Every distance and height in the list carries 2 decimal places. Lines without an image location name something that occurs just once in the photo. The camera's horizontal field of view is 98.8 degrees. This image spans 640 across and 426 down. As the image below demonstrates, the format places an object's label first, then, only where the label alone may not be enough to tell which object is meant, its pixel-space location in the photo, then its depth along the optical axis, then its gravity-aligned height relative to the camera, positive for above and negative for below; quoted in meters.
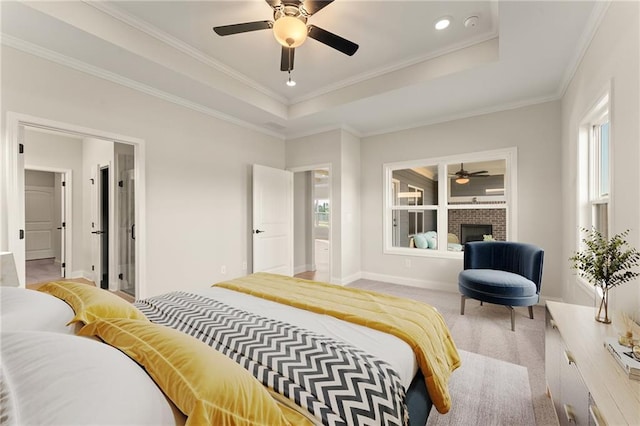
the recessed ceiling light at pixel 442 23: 2.53 +1.77
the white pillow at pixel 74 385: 0.56 -0.40
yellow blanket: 1.33 -0.60
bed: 0.70 -0.56
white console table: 0.89 -0.62
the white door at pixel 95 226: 4.45 -0.23
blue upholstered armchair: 2.75 -0.70
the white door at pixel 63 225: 5.02 -0.23
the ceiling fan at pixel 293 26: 2.09 +1.47
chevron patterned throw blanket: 0.91 -0.58
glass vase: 1.45 -0.57
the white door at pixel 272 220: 4.42 -0.15
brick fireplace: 3.93 -0.15
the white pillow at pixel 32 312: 1.07 -0.42
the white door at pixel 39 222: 6.66 -0.24
